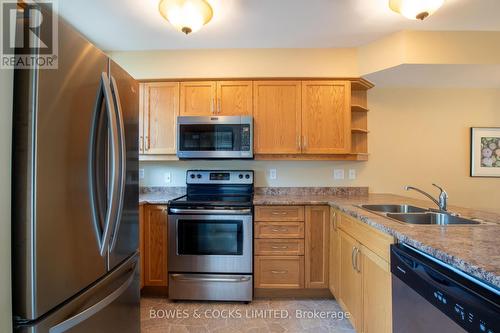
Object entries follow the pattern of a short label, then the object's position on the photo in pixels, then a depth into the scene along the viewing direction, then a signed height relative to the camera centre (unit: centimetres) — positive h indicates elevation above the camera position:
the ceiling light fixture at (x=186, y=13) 166 +106
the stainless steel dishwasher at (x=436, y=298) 71 -44
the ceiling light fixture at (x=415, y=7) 159 +104
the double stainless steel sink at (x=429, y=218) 151 -32
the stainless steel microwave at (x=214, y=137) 243 +30
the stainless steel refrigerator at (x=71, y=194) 82 -10
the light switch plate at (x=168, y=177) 287 -12
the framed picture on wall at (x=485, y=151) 270 +18
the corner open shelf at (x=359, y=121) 277 +52
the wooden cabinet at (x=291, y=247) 224 -73
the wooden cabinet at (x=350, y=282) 163 -81
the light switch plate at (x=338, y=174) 282 -8
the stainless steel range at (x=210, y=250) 217 -73
